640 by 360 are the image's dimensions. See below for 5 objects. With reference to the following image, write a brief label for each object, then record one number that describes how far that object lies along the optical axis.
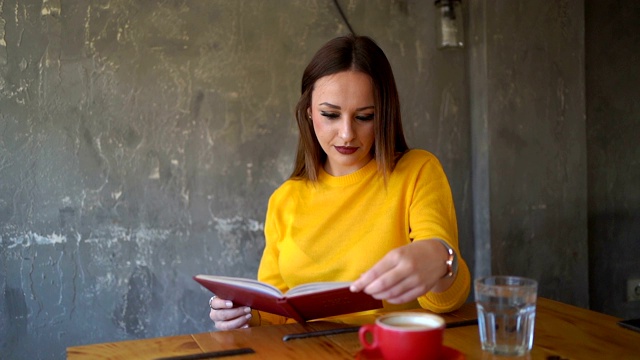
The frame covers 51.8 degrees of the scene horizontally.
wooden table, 1.16
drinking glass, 1.10
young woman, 1.67
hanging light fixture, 2.91
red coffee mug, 0.96
